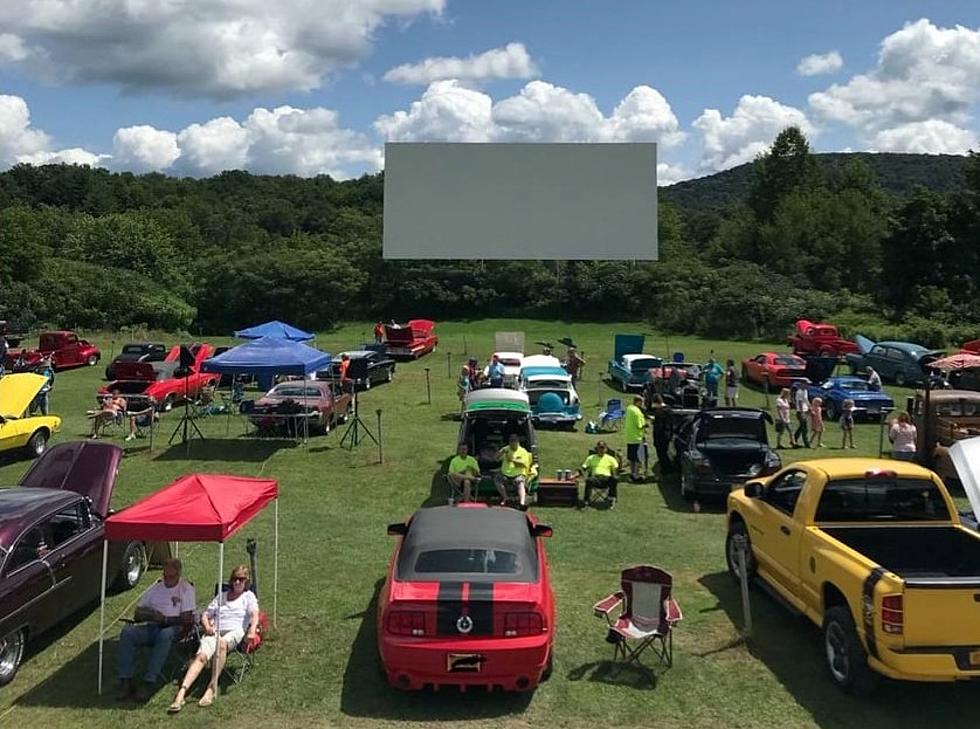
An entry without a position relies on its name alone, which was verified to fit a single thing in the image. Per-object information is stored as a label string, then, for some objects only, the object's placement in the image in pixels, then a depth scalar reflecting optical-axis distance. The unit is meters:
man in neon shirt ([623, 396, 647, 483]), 16.48
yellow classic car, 17.61
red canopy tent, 8.01
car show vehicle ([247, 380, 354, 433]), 20.39
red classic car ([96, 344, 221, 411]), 23.23
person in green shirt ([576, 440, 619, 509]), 14.56
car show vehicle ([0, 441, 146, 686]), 8.16
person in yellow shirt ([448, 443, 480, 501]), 14.34
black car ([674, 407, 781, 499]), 14.52
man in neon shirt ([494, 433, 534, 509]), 14.30
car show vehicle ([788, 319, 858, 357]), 35.09
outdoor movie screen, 37.59
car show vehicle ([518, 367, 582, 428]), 22.44
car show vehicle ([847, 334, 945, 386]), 29.09
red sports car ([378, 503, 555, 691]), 7.27
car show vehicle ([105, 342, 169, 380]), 29.45
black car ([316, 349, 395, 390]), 26.66
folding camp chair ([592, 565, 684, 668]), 8.10
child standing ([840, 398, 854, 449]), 19.88
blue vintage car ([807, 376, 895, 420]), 23.27
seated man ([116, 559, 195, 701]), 7.86
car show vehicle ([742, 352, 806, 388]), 27.92
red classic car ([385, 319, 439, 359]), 37.38
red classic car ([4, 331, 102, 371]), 32.44
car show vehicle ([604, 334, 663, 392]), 28.16
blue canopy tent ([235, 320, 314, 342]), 22.86
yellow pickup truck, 6.88
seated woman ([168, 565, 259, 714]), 7.70
